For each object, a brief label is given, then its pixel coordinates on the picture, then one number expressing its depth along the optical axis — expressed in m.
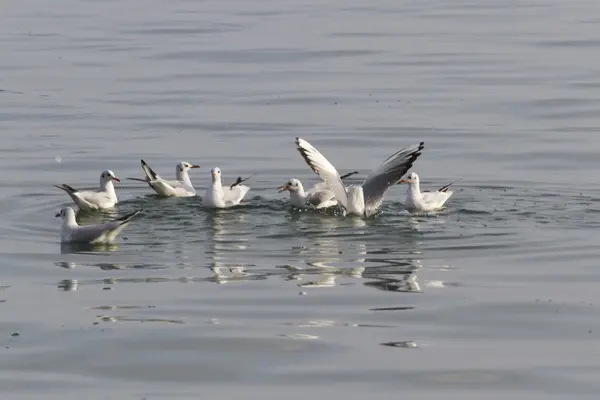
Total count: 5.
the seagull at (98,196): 18.16
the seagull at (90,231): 15.62
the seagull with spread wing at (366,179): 17.72
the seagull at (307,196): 18.20
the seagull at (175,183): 18.77
